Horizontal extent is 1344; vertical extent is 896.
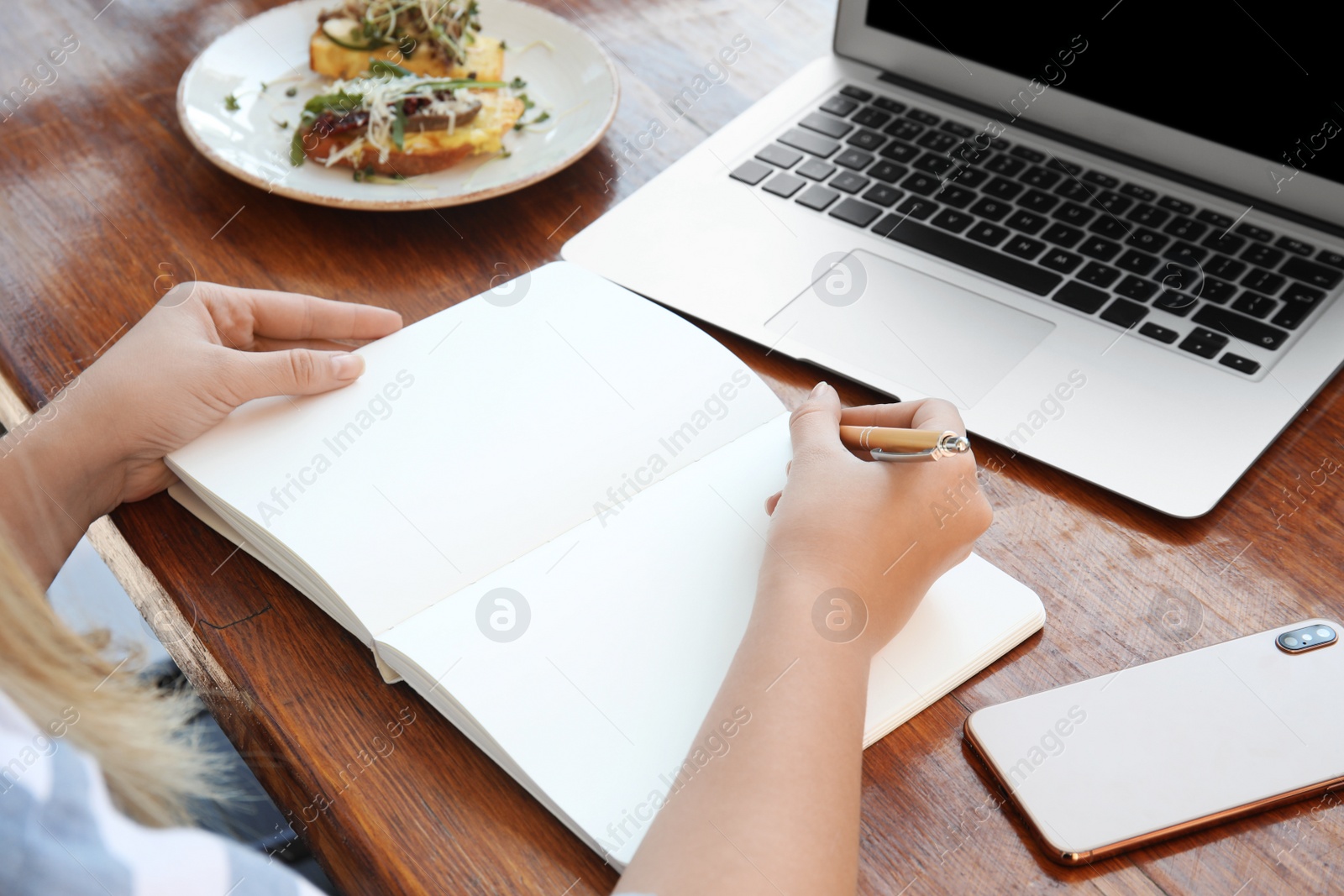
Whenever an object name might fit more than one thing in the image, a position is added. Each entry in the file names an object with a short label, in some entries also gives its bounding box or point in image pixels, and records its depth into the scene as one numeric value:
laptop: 0.78
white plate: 0.95
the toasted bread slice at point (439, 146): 0.96
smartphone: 0.55
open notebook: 0.58
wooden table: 0.55
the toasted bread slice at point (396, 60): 1.05
